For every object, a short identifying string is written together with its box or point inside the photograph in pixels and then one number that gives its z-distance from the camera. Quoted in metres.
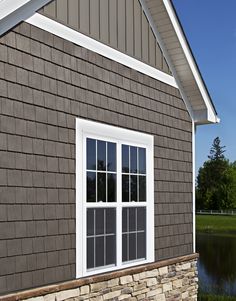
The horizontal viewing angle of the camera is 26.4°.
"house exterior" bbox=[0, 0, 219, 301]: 5.43
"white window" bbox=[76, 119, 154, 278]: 6.25
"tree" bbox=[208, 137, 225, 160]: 90.47
